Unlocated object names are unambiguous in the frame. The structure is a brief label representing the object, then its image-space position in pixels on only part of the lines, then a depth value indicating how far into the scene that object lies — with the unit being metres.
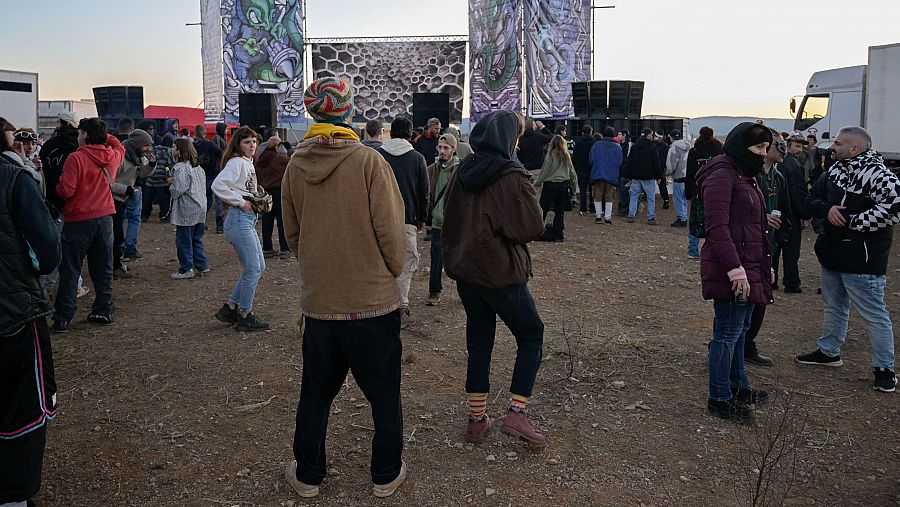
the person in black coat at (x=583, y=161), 13.97
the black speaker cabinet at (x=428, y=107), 15.77
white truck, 14.04
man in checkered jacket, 4.72
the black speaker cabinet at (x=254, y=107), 16.22
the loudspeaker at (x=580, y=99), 18.84
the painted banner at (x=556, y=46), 20.70
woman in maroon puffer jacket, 4.03
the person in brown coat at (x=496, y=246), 3.60
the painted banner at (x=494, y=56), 21.16
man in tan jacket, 3.10
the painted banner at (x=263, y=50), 22.27
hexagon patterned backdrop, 23.52
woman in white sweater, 5.81
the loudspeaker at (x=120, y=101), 21.16
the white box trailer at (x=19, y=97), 19.00
